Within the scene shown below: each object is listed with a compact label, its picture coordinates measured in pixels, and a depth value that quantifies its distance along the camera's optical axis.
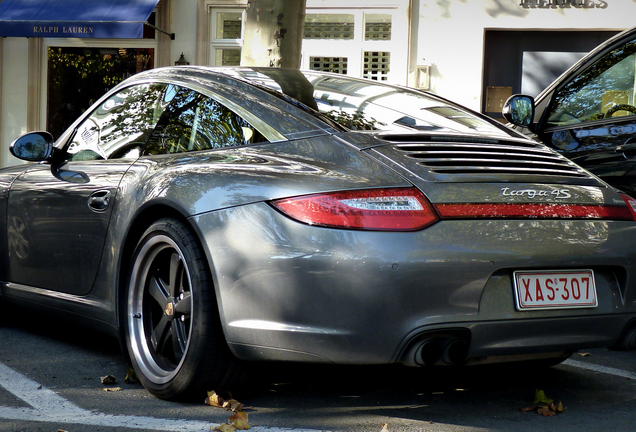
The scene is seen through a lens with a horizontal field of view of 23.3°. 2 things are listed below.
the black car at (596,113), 8.68
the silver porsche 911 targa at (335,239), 5.11
